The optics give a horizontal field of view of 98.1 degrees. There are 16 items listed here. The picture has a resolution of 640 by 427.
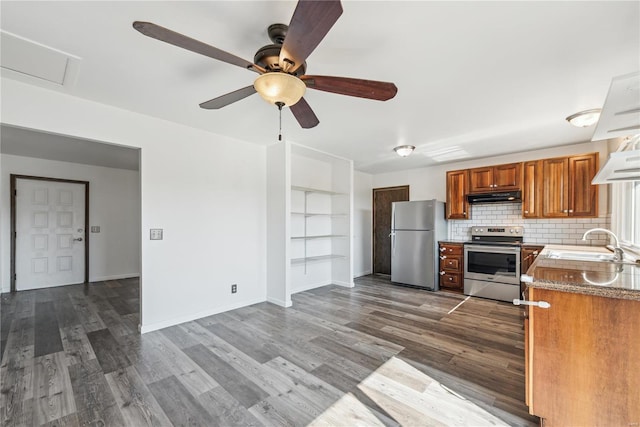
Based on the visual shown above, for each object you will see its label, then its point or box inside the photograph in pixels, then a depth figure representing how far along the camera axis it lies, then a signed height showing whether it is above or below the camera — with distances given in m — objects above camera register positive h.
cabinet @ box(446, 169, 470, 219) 4.84 +0.35
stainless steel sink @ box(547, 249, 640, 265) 2.24 -0.40
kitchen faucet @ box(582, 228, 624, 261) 2.23 -0.33
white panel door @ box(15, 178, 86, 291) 4.90 -0.36
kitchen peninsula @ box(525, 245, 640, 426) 1.33 -0.69
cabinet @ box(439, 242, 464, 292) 4.69 -0.91
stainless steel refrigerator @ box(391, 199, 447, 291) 4.86 -0.49
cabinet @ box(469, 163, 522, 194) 4.30 +0.57
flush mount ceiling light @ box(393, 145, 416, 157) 4.11 +0.96
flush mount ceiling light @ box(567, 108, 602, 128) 2.81 +1.00
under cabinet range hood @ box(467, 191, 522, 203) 4.33 +0.27
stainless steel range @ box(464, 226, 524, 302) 4.12 -0.77
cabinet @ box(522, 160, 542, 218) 4.12 +0.37
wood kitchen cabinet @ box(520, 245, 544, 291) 3.99 -0.60
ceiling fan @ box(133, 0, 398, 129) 1.17 +0.82
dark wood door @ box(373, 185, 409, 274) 6.19 -0.28
